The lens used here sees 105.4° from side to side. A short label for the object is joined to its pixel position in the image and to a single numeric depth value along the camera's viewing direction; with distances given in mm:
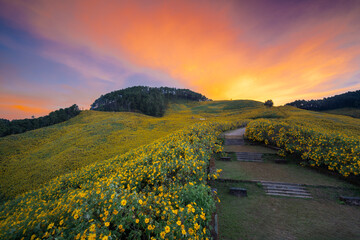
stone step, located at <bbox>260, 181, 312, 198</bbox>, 7915
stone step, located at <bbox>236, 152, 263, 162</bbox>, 12383
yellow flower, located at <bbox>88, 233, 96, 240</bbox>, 2051
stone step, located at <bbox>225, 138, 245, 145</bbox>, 16141
